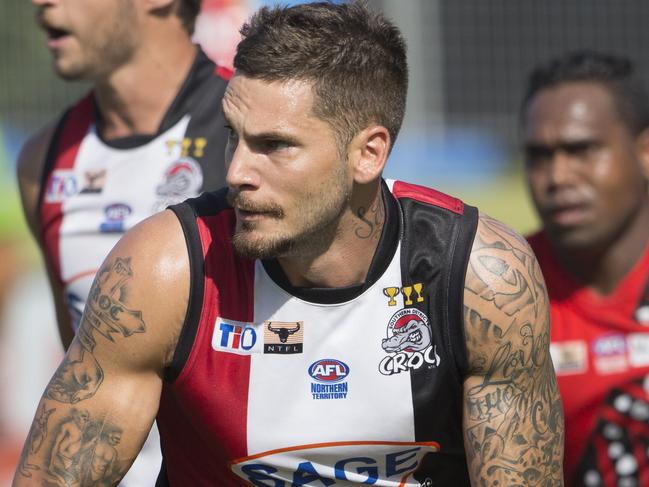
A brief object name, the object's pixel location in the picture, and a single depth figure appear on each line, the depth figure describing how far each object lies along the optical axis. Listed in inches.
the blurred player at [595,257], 395.9
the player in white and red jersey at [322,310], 269.1
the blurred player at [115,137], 368.8
